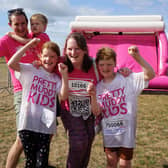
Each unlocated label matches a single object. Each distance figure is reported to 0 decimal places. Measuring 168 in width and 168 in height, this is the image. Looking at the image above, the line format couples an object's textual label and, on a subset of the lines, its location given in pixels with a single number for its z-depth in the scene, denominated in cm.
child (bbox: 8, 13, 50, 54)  236
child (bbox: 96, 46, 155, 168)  186
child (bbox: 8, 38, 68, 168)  191
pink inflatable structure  537
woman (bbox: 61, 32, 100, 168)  189
